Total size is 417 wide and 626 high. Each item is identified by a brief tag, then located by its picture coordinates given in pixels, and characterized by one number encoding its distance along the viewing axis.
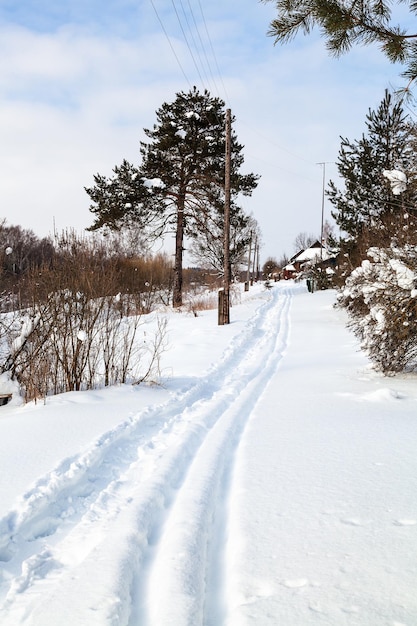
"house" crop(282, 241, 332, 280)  68.89
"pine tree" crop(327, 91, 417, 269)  18.81
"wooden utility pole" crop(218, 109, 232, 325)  14.30
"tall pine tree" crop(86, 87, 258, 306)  20.09
